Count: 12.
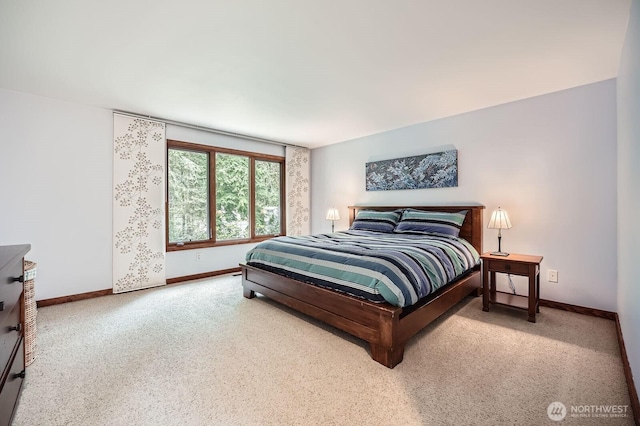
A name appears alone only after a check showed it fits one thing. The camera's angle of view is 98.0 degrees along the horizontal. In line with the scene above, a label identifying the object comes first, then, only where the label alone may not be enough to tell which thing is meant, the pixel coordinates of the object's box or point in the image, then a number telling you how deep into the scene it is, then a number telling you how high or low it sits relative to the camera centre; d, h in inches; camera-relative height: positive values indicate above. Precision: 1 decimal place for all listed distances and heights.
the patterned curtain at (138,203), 135.8 +5.2
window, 158.6 +10.9
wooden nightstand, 100.4 -24.9
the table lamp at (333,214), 190.1 -1.2
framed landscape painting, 143.9 +22.5
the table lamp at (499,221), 115.8 -4.1
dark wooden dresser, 47.3 -23.1
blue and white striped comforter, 78.5 -17.1
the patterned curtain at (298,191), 205.6 +16.6
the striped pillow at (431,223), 130.7 -5.4
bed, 74.1 -30.8
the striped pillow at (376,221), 151.0 -5.0
